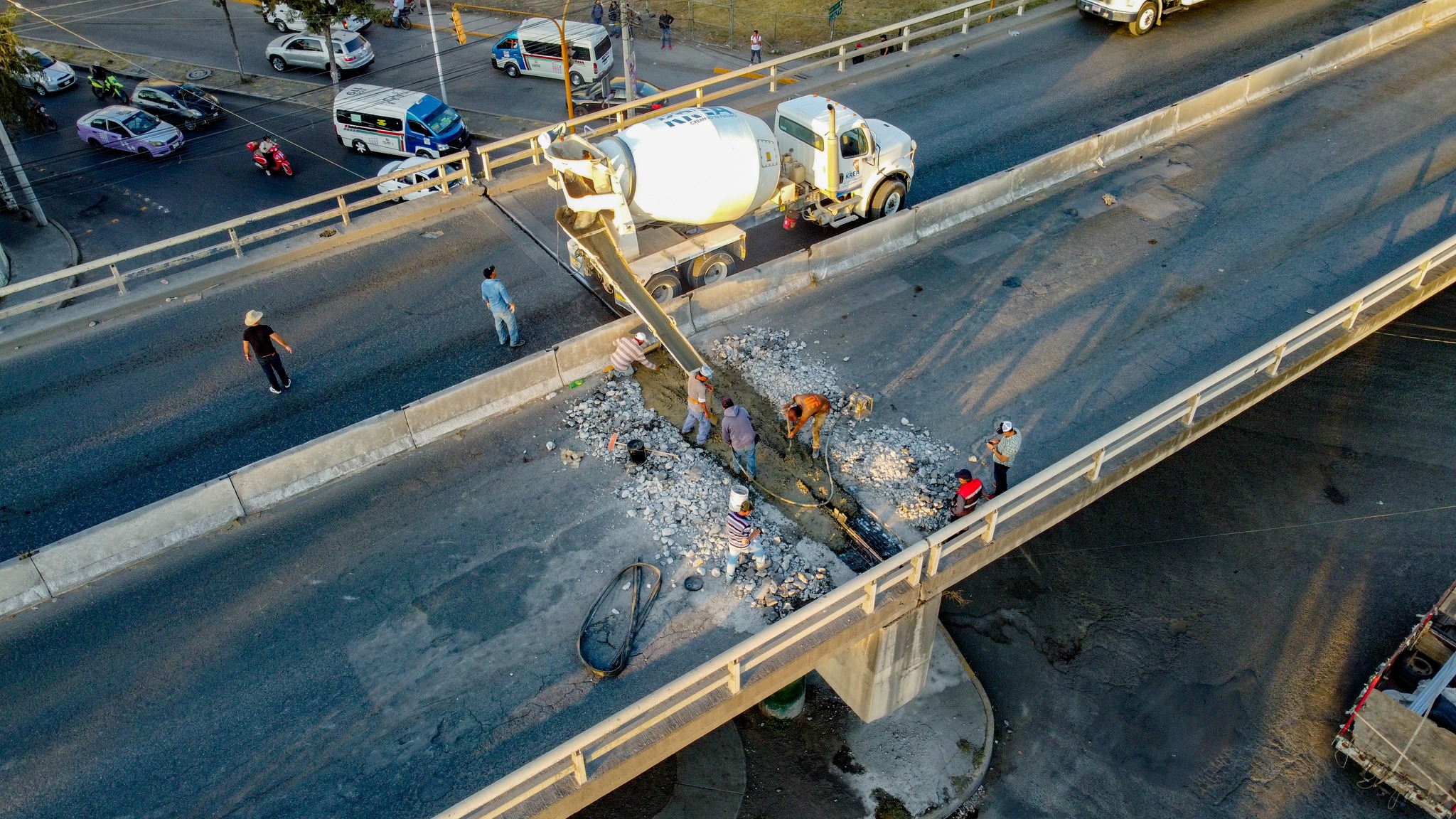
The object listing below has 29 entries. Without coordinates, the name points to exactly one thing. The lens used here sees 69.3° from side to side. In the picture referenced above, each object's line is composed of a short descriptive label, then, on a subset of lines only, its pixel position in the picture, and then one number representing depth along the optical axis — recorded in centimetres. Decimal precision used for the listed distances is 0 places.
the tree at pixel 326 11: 3544
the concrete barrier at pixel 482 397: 1554
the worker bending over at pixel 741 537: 1306
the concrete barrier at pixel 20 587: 1294
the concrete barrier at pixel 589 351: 1653
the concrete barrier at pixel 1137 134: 2180
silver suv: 3894
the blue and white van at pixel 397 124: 3228
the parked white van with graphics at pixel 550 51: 3709
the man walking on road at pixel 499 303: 1691
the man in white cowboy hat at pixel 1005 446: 1386
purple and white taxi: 3394
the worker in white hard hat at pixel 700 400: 1513
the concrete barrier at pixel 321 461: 1443
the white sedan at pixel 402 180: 2783
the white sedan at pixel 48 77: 3859
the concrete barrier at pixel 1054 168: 2078
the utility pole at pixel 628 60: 2945
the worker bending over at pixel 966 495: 1362
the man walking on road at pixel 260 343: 1585
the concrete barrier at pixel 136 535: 1332
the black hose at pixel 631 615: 1239
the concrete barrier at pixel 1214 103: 2288
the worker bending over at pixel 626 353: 1667
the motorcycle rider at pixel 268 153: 3238
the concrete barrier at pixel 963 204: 1972
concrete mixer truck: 1755
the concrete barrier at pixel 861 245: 1870
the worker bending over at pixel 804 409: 1506
